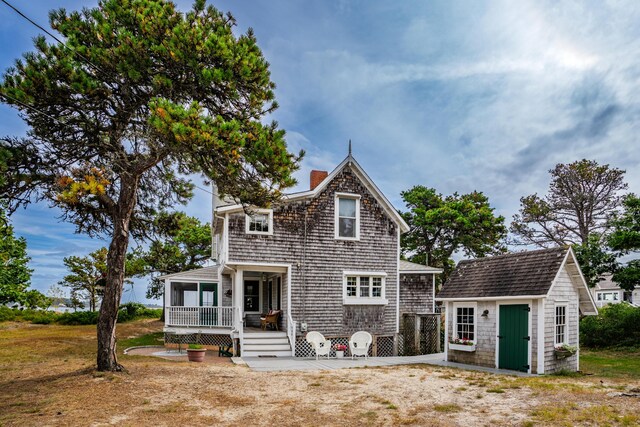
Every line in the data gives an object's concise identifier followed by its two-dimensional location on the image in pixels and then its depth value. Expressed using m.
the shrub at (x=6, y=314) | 32.94
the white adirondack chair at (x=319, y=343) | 16.95
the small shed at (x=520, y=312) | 13.39
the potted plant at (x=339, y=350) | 17.64
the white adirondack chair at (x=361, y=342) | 17.34
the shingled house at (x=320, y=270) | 18.02
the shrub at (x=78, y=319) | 32.49
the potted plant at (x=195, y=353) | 15.49
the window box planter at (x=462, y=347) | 14.97
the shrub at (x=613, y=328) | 20.38
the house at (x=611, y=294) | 56.99
